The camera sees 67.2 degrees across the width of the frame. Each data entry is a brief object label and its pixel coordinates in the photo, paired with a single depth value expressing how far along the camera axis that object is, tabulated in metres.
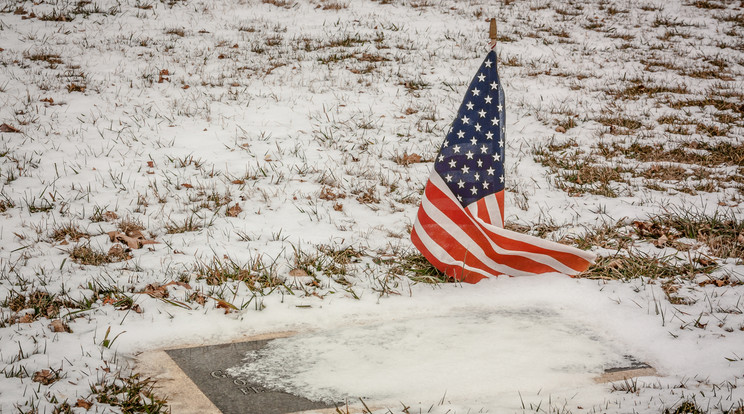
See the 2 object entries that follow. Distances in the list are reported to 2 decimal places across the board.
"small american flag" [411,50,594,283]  4.15
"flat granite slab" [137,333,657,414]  2.97
